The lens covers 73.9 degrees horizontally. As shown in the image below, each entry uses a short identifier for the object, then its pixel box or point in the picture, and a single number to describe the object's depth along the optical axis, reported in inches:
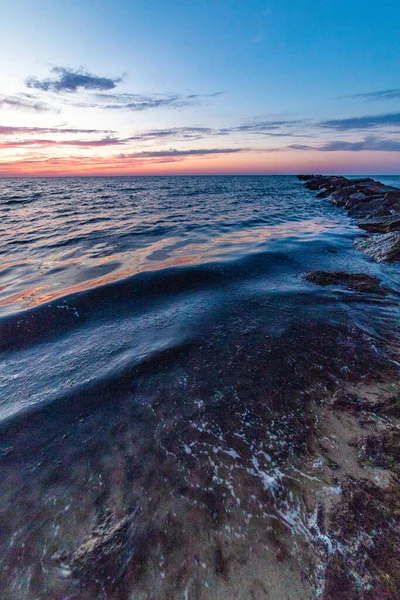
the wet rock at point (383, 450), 109.4
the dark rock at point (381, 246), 391.2
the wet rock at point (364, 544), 78.8
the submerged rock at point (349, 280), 281.1
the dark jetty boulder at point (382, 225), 535.8
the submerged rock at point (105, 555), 84.1
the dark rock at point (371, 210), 702.5
